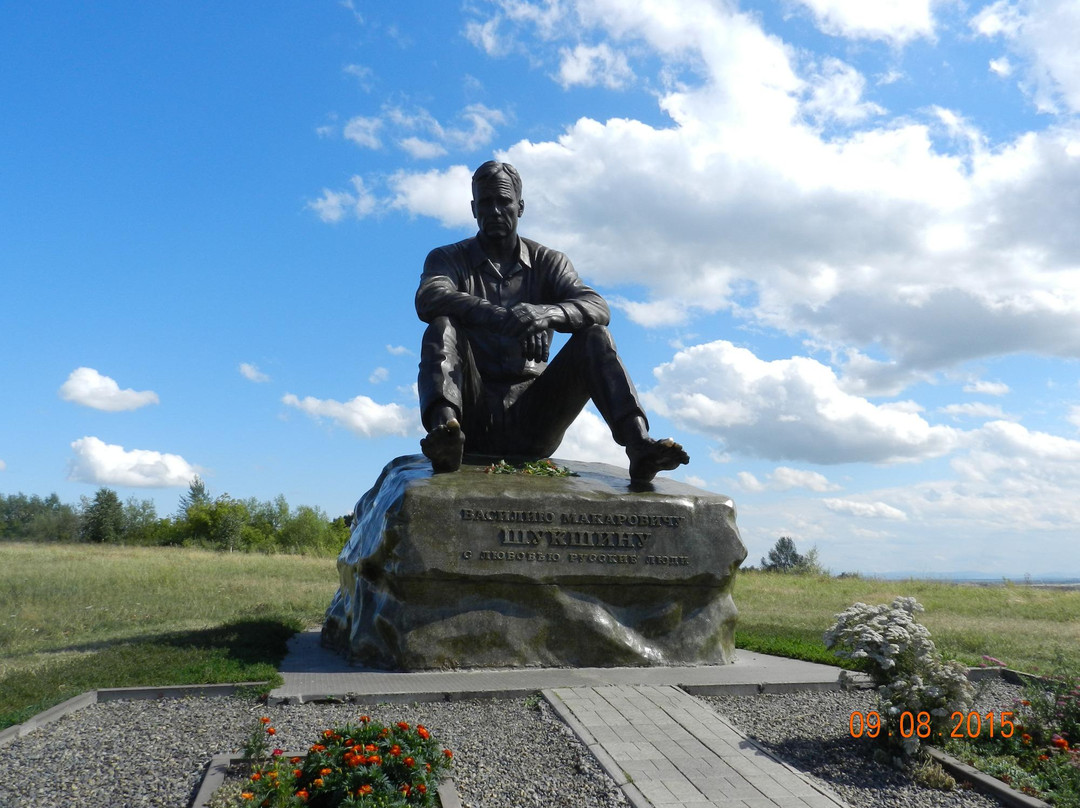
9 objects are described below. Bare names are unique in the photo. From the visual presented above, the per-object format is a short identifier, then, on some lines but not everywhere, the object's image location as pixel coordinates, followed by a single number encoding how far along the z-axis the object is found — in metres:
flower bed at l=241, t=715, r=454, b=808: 3.50
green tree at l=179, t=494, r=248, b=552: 43.09
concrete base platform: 5.50
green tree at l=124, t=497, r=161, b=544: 46.47
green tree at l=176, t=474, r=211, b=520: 47.91
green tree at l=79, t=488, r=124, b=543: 48.22
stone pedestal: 6.27
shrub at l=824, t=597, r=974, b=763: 4.47
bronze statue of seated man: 7.14
